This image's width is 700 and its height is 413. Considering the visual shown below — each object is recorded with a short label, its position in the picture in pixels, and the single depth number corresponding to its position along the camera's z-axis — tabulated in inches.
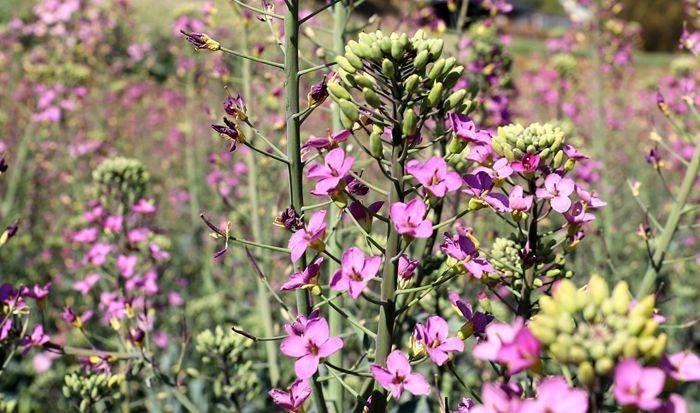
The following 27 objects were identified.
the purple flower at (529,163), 20.0
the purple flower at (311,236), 19.7
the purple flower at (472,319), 20.0
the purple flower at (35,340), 22.2
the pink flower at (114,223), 27.1
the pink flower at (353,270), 19.2
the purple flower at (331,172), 19.4
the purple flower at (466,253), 19.6
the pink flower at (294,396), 19.8
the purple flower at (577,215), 20.4
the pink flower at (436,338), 19.5
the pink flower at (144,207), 27.8
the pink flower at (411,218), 19.1
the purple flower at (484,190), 19.7
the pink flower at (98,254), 26.2
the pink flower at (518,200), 19.7
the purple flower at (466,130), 19.6
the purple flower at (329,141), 19.8
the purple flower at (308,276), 19.8
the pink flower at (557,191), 19.7
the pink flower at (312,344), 19.3
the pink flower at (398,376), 19.0
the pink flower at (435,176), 19.3
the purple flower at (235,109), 20.1
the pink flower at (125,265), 26.0
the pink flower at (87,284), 26.2
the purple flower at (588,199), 20.3
